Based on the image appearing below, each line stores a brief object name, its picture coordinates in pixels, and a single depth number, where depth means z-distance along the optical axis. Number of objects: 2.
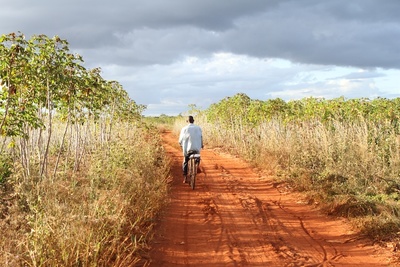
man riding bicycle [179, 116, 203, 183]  12.69
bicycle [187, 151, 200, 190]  12.56
